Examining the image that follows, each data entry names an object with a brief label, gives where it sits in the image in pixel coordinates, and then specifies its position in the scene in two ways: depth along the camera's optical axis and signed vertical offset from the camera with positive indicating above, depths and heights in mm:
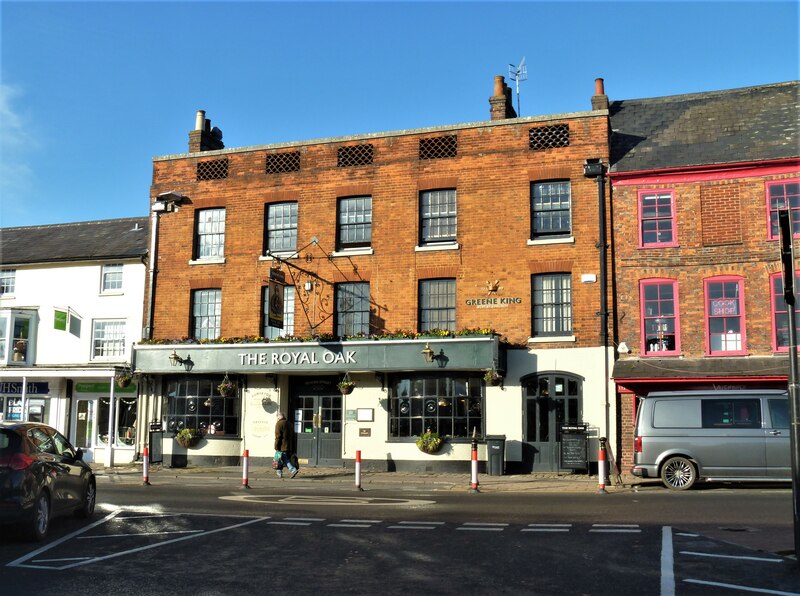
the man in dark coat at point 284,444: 21531 -1283
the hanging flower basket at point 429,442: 22625 -1259
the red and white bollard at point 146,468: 19959 -1818
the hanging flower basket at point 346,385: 23219 +307
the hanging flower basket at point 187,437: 25297 -1322
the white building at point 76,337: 27719 +1966
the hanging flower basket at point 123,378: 26094 +501
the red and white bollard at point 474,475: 17733 -1718
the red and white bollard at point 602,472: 17141 -1546
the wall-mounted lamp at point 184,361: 25000 +1019
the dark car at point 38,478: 10273 -1158
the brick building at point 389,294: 22562 +3045
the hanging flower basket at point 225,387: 24500 +233
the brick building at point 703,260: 21031 +3708
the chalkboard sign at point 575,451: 21031 -1366
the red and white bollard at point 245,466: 18894 -1650
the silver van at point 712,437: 17031 -800
